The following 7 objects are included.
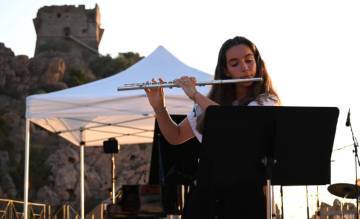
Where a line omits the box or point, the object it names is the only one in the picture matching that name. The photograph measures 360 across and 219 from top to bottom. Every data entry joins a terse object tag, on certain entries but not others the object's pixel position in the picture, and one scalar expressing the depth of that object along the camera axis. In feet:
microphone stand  30.48
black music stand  10.99
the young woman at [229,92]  11.72
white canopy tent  32.91
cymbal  34.30
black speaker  35.14
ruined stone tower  272.92
